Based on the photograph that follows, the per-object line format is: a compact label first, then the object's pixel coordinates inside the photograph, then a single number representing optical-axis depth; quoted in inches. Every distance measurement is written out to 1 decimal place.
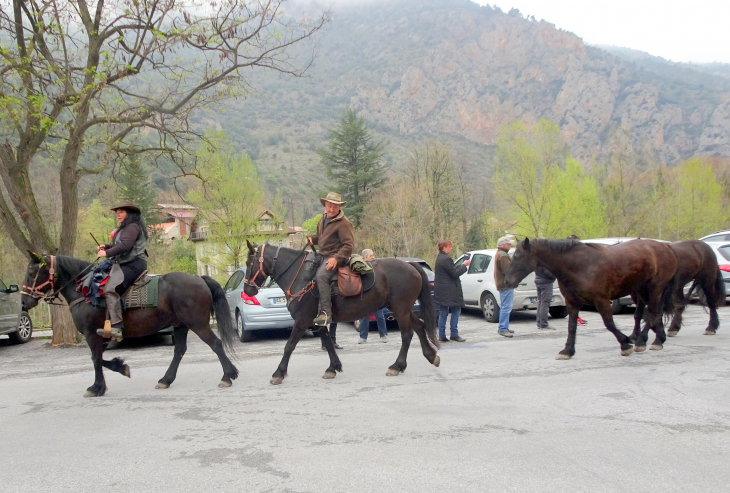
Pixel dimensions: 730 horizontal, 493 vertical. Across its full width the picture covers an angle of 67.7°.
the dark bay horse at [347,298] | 304.8
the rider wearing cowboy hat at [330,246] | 295.1
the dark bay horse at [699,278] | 387.2
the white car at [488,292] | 531.1
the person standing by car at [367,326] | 443.8
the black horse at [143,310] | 282.7
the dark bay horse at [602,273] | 331.0
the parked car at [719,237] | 698.2
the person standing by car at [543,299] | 471.8
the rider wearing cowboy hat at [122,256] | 277.3
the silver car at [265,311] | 473.4
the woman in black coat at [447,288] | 426.9
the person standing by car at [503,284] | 377.3
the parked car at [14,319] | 509.4
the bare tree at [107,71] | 476.7
